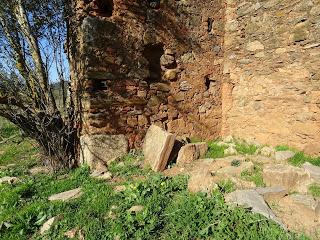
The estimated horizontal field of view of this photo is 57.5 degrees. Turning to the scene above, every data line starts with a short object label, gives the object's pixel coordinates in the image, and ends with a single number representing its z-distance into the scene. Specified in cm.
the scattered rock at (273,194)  318
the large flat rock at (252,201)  283
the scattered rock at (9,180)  422
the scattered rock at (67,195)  360
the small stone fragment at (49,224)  295
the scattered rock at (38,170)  477
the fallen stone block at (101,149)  458
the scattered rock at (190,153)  439
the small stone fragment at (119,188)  372
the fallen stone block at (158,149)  423
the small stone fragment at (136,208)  310
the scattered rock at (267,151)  467
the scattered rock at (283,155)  435
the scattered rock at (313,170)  343
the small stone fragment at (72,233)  283
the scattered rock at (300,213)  275
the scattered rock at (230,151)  483
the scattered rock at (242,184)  346
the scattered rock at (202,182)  336
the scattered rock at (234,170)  381
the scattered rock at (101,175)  415
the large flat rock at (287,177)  339
